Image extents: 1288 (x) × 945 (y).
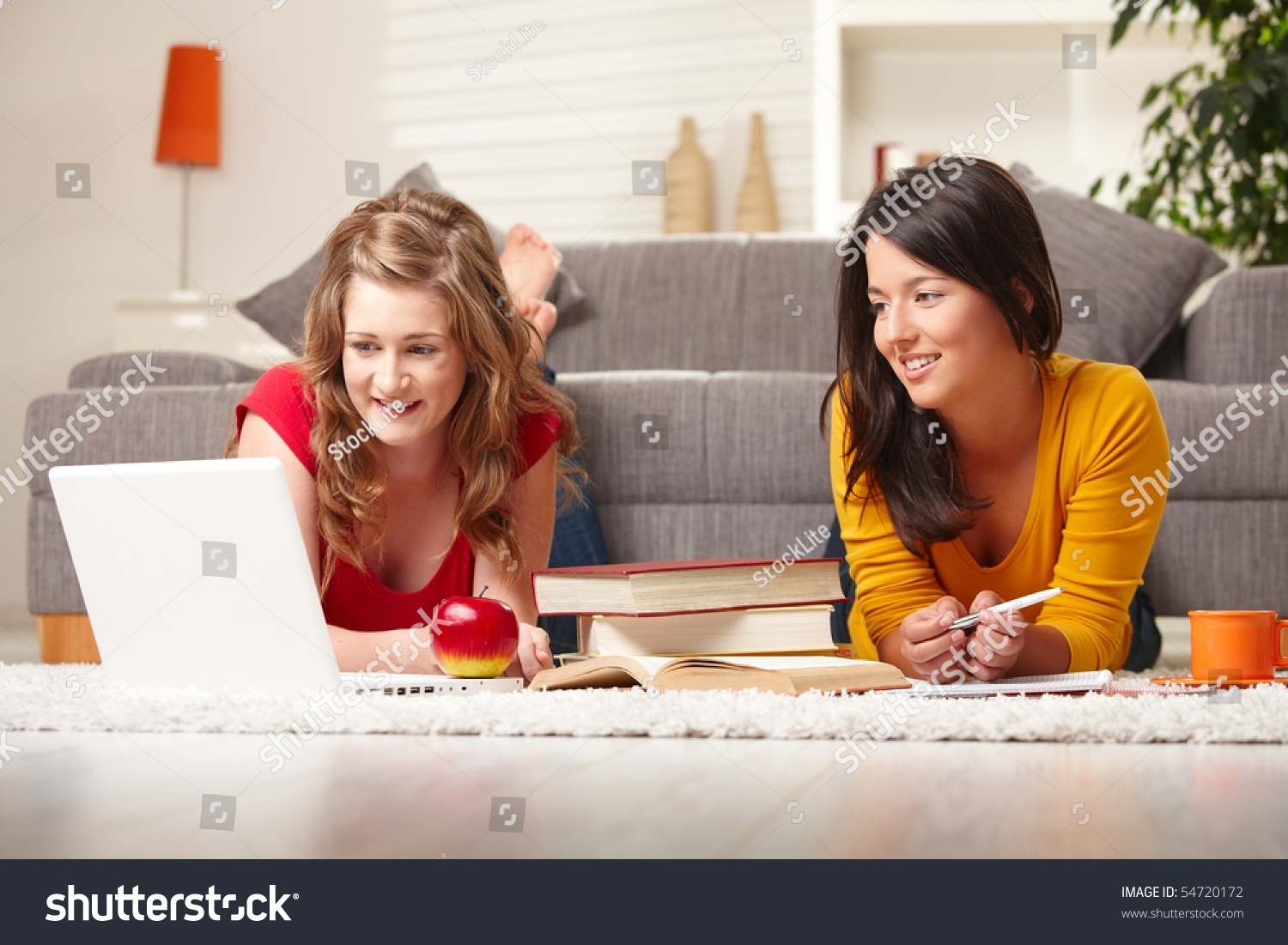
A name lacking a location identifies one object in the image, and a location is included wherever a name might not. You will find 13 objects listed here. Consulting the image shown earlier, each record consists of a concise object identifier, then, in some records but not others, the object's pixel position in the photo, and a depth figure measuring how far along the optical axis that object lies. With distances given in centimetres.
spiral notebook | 271
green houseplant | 476
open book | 270
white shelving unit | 660
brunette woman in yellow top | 295
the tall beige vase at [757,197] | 675
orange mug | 285
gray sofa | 368
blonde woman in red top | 304
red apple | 284
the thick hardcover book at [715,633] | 281
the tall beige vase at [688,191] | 679
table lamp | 687
